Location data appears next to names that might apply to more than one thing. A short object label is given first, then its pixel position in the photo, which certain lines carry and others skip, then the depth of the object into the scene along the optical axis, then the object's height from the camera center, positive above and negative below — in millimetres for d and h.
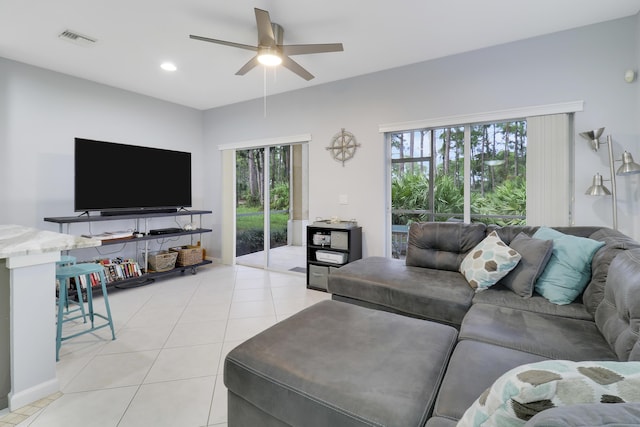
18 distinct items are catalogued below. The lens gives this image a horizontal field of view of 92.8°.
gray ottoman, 1044 -638
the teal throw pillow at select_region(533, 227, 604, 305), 1940 -393
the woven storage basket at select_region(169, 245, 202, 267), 4621 -670
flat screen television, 3662 +453
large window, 3236 +417
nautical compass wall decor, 4035 +877
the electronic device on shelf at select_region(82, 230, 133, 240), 3768 -298
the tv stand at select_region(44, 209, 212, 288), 3510 -306
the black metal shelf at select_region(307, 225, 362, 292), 3787 -496
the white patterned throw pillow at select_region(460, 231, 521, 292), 2205 -393
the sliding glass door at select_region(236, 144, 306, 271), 4852 +57
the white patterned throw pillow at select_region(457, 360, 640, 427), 534 -322
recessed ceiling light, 3562 +1736
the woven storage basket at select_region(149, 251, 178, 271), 4316 -701
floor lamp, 2412 +274
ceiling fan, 2389 +1402
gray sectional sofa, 1027 -621
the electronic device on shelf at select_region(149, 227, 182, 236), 4285 -281
